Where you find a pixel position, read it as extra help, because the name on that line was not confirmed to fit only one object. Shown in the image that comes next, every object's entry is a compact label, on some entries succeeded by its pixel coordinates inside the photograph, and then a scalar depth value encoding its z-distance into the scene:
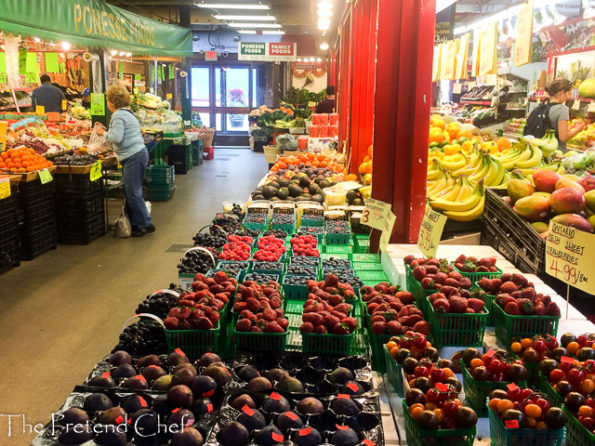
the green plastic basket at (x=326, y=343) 2.29
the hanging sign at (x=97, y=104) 9.10
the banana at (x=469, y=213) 3.63
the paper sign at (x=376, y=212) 3.25
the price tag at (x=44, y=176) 6.58
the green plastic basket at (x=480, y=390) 1.79
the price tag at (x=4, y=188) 5.78
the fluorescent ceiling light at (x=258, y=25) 15.17
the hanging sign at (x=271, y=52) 17.53
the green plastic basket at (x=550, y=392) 1.68
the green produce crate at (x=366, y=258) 3.62
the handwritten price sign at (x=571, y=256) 2.09
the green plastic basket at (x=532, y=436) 1.51
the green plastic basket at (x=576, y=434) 1.48
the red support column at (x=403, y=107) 3.57
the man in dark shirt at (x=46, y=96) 11.74
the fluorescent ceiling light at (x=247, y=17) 13.37
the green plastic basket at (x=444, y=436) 1.58
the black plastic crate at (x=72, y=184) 7.24
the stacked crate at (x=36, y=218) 6.51
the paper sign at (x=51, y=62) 10.18
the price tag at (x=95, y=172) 7.28
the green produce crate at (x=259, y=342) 2.32
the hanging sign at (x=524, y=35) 3.90
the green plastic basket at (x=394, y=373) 1.99
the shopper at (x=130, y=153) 7.45
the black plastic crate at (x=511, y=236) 2.77
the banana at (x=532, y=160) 4.12
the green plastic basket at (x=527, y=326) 2.15
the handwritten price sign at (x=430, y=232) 2.69
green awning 5.52
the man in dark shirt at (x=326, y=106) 11.84
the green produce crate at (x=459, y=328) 2.20
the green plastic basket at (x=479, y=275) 2.59
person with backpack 7.03
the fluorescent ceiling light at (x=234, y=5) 11.19
